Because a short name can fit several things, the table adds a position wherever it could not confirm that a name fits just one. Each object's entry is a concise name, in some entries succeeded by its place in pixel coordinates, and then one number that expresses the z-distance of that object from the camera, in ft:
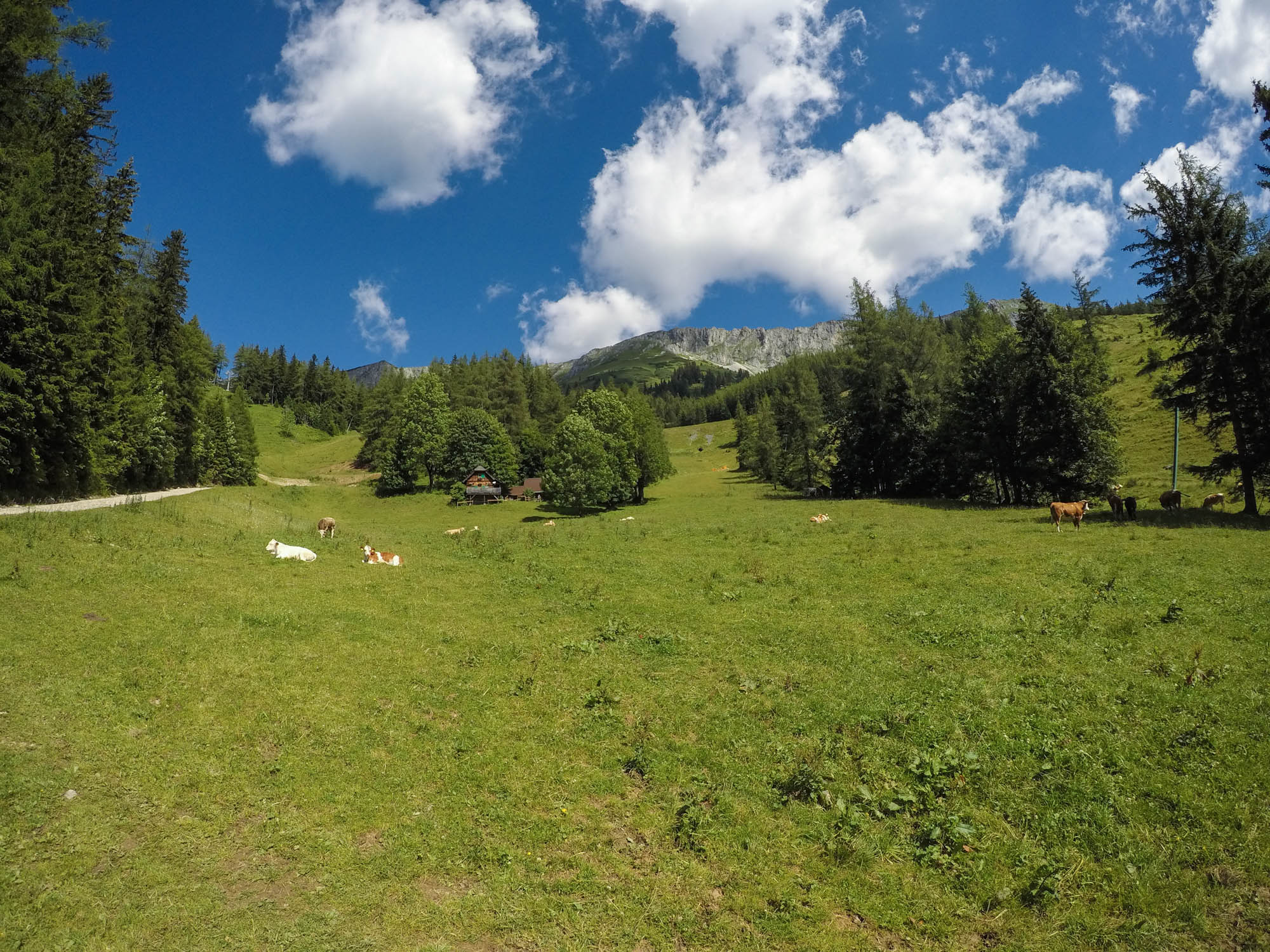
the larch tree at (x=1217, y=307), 92.02
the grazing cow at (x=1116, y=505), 96.02
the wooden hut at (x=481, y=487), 255.70
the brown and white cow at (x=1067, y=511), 88.07
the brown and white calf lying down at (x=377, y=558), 77.56
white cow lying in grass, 74.13
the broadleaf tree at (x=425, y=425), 268.00
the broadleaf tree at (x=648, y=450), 253.85
